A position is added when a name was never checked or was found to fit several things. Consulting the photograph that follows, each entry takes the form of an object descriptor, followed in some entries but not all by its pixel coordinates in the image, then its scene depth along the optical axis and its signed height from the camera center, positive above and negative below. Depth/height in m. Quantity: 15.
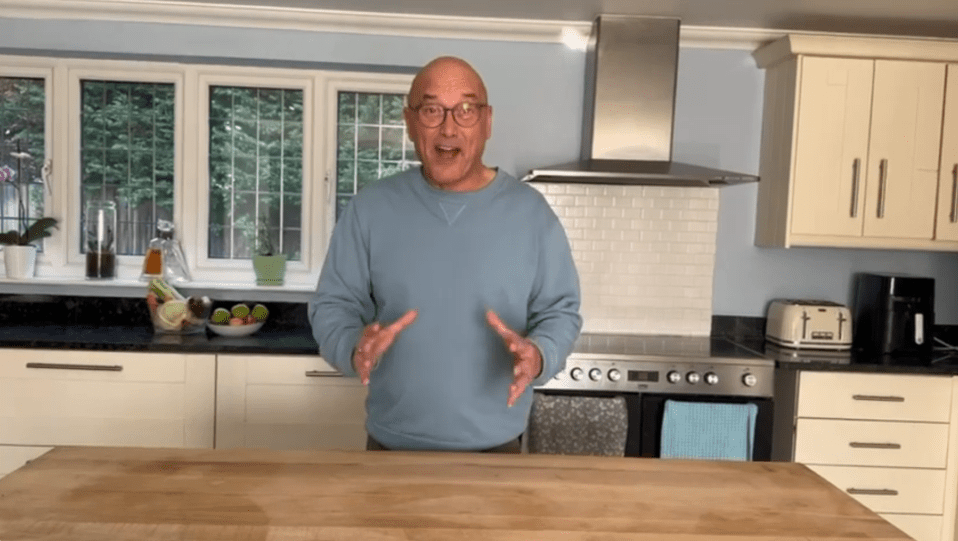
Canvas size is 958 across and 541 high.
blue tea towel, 3.02 -0.74
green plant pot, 3.61 -0.25
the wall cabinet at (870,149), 3.34 +0.37
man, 1.68 -0.14
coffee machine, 3.41 -0.33
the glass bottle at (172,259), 3.60 -0.23
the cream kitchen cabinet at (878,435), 3.07 -0.75
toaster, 3.41 -0.38
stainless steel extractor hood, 3.34 +0.57
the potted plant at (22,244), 3.49 -0.19
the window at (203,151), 3.61 +0.27
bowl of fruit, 3.33 -0.46
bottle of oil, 3.55 -0.25
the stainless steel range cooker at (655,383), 3.05 -0.59
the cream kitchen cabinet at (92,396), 3.04 -0.72
